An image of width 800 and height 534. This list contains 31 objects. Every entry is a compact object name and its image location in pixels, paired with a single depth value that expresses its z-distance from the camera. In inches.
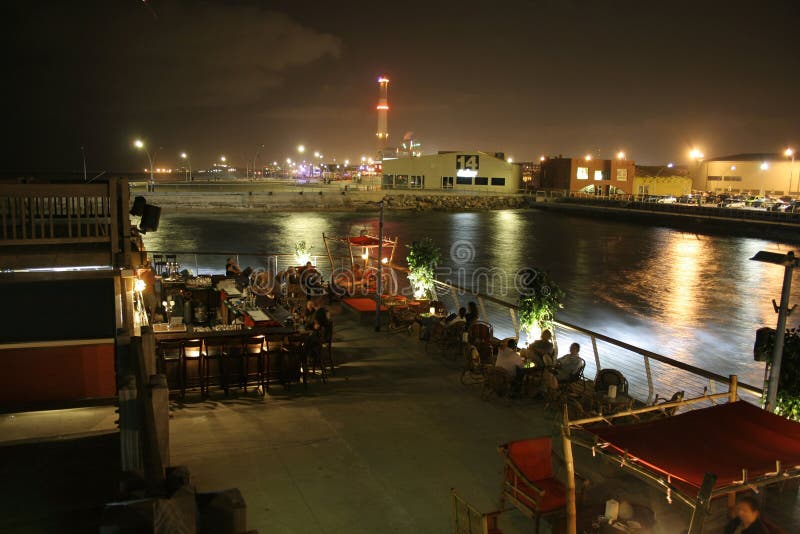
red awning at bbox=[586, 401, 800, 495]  160.7
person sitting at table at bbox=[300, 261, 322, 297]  564.7
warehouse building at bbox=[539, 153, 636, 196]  3083.2
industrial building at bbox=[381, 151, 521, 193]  3203.7
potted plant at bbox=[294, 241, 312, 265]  705.6
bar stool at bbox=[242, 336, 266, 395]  324.5
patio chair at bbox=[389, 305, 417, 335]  479.5
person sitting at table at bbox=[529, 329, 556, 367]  357.7
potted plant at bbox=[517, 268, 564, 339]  407.5
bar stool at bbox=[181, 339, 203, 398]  312.7
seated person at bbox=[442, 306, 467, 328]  428.7
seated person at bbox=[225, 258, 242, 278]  602.5
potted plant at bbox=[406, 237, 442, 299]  557.3
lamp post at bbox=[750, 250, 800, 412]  233.6
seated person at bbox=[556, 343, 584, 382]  340.8
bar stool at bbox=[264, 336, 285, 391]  331.0
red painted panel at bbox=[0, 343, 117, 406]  259.0
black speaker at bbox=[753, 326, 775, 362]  260.7
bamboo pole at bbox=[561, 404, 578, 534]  177.2
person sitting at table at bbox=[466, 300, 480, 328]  428.8
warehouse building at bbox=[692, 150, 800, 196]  3009.4
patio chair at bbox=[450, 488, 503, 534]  162.9
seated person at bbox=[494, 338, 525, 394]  329.7
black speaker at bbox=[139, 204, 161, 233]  308.3
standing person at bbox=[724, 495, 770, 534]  167.2
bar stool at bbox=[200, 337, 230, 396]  318.0
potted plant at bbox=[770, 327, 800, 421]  254.8
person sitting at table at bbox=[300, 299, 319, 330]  409.6
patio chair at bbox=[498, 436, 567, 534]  195.8
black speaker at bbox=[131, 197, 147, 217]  325.7
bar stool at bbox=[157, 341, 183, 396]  308.2
